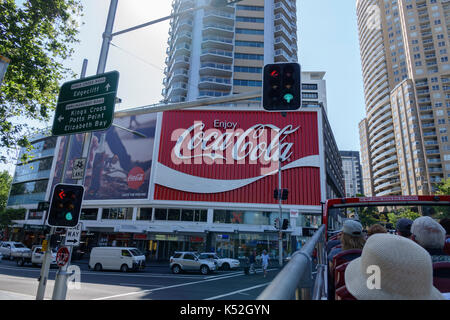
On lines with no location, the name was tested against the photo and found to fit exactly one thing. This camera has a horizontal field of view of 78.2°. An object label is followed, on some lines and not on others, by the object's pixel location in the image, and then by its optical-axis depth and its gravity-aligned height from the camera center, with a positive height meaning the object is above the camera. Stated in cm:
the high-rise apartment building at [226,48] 5350 +3649
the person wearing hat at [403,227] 370 +25
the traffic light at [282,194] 1912 +314
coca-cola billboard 3419 +988
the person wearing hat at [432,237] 254 +9
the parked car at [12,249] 2607 -199
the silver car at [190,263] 2036 -194
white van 2147 -198
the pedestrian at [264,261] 1867 -138
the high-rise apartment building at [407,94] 7150 +4308
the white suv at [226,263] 2282 -201
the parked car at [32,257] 2388 -238
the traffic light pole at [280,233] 1830 +50
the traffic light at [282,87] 530 +287
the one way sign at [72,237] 612 -13
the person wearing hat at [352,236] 310 +9
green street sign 602 +273
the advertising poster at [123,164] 3728 +937
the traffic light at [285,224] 1764 +103
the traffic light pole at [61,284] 519 -100
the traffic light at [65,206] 557 +48
